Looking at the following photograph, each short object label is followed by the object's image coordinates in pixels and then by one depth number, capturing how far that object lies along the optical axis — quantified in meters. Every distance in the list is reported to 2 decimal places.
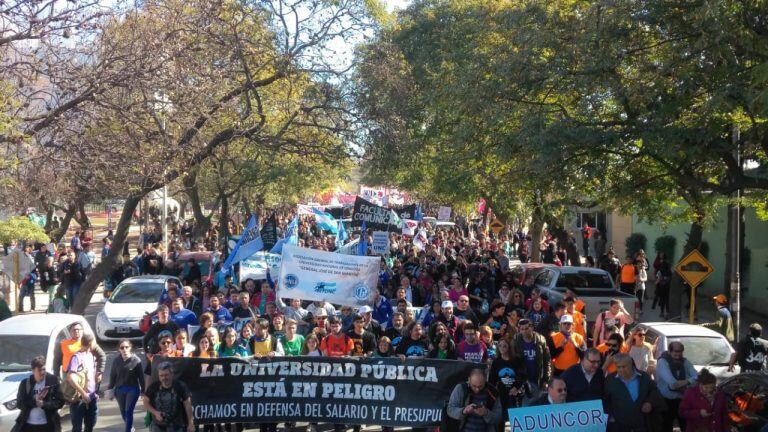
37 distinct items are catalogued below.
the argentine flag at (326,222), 29.84
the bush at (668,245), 28.20
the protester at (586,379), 8.62
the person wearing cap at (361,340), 11.16
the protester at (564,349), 10.80
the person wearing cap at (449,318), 12.01
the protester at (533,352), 10.01
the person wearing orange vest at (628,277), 20.66
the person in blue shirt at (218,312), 13.24
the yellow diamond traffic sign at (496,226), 29.62
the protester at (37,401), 9.02
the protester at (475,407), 8.23
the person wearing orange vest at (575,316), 12.11
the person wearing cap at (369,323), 12.09
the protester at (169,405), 8.67
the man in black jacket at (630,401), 8.34
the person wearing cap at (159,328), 11.42
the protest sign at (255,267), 18.93
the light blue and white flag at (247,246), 17.33
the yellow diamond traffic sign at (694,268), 16.47
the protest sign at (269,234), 18.30
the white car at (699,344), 11.76
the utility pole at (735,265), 16.75
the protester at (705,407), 8.48
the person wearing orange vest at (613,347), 10.30
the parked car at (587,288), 17.62
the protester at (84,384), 9.92
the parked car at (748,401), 8.62
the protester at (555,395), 8.05
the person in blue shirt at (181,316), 12.56
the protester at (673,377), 9.80
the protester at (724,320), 15.47
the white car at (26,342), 10.91
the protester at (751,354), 11.27
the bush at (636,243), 30.92
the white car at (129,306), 17.61
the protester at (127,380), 10.16
